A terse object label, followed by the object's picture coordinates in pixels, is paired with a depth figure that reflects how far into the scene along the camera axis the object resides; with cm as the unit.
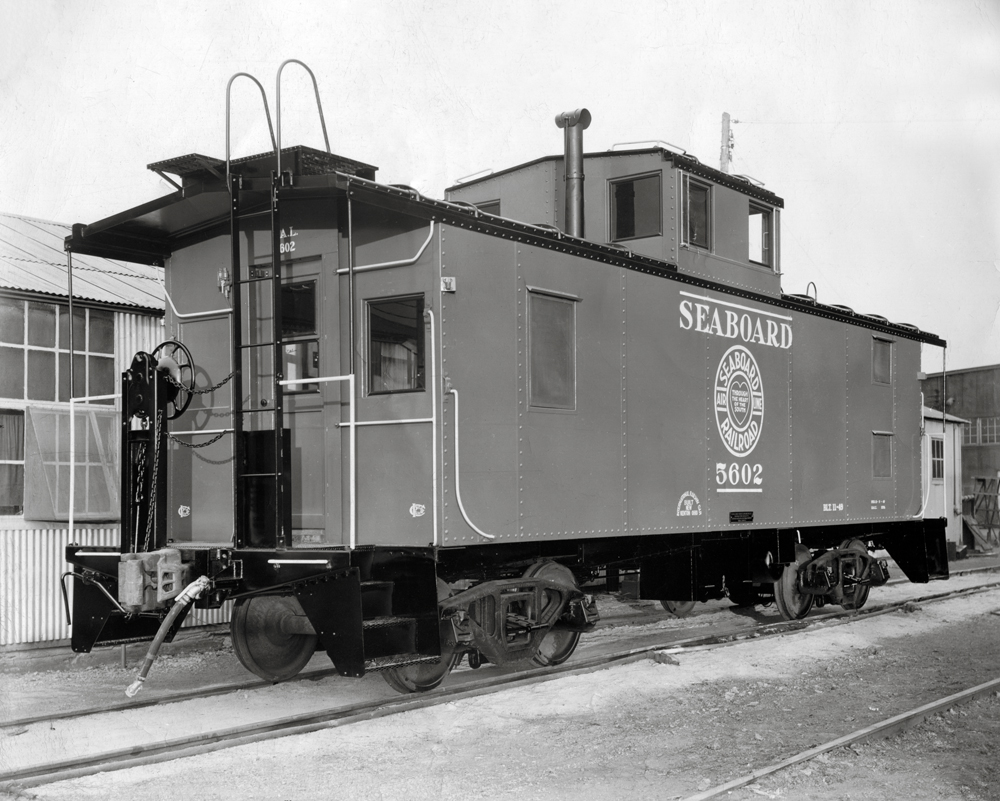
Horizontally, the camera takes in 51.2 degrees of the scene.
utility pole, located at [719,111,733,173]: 2106
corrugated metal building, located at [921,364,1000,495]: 3066
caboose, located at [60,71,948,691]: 706
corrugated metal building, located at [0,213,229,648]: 970
